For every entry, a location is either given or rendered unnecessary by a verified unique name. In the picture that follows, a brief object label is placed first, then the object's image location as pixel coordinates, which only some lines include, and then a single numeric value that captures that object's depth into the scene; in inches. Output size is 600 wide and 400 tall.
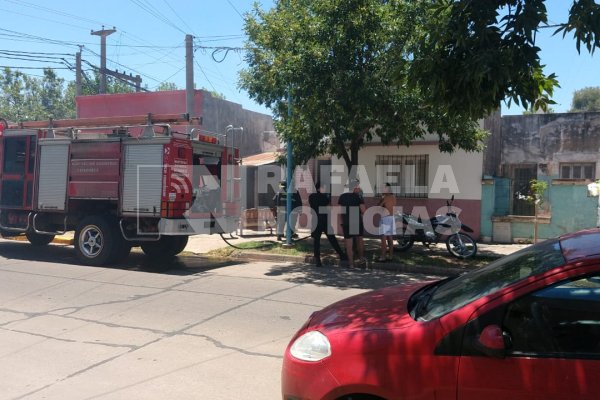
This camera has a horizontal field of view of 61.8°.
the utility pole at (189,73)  685.3
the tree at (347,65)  386.3
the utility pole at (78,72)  994.1
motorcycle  440.1
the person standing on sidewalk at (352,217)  406.9
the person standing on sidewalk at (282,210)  535.4
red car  98.1
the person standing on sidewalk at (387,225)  427.2
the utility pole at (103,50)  1010.7
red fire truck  394.0
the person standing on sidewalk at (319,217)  419.8
